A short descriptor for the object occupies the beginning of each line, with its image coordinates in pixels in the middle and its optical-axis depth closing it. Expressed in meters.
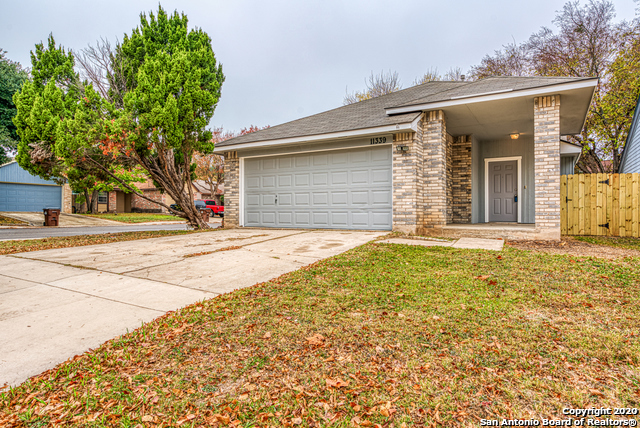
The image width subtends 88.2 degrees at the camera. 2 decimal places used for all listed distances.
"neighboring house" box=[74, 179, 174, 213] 28.57
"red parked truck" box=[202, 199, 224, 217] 28.75
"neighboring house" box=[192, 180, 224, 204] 35.91
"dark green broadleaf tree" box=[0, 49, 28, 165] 15.86
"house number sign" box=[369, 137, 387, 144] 8.84
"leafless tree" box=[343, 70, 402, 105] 25.39
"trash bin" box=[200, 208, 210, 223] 12.00
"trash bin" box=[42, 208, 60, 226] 15.04
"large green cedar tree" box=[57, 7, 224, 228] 8.11
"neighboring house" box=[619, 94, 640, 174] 12.02
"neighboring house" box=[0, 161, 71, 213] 19.77
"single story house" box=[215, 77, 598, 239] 7.66
